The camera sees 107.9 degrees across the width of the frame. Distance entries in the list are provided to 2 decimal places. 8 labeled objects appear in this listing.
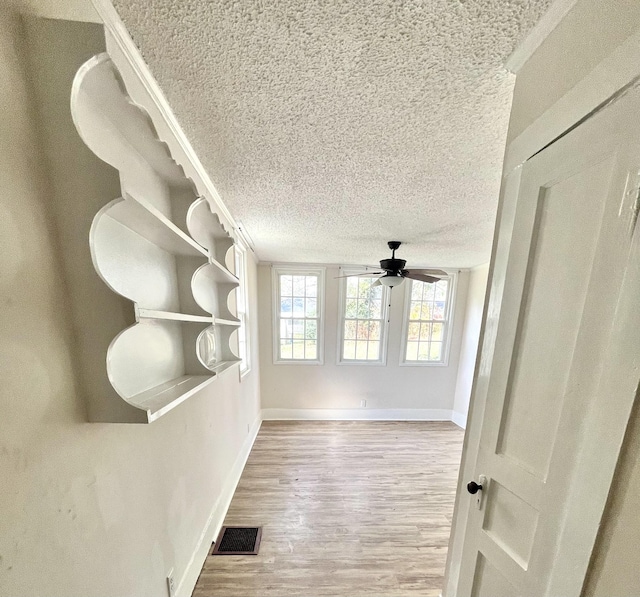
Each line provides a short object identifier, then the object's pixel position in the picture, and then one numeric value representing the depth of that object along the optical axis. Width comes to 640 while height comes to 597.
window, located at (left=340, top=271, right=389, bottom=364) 3.79
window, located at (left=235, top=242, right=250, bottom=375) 2.54
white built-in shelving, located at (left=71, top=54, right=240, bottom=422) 0.59
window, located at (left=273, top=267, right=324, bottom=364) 3.73
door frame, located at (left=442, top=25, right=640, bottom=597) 0.49
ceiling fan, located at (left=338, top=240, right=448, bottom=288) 2.37
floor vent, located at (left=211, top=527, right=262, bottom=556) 1.66
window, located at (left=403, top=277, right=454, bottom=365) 3.80
